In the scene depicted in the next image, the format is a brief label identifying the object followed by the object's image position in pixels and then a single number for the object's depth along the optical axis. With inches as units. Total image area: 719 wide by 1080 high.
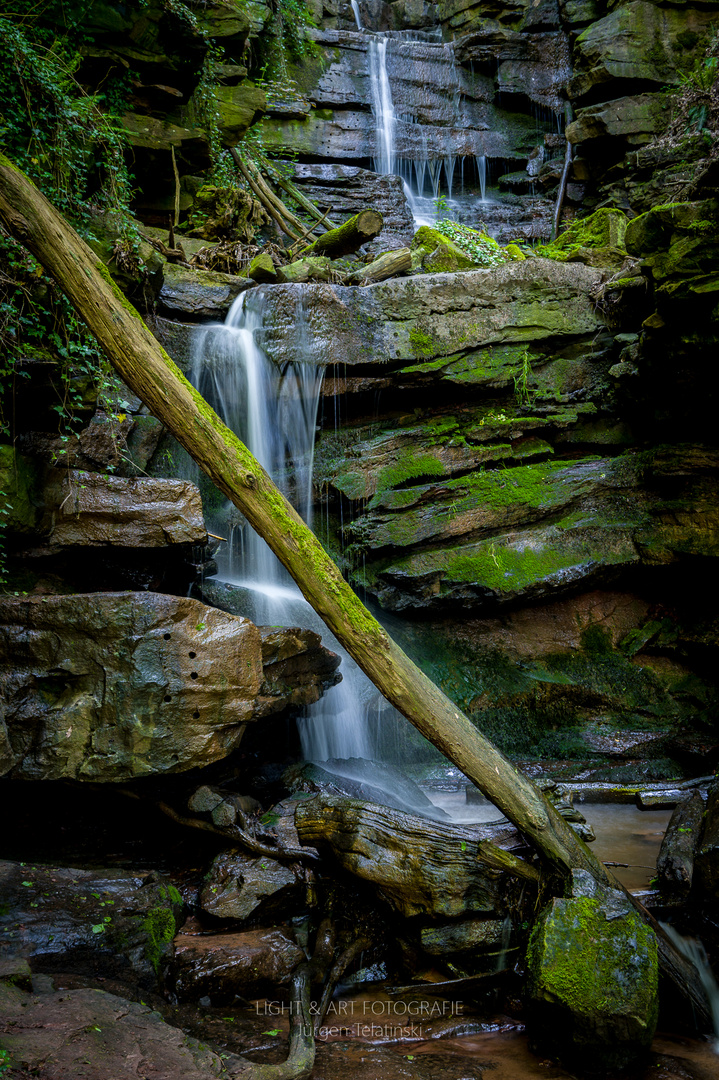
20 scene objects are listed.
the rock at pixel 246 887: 169.6
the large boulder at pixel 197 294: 327.6
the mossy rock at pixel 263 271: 350.9
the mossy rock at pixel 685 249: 242.1
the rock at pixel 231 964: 149.1
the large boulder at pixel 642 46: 478.3
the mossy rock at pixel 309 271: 362.6
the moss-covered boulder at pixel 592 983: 129.8
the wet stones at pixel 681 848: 168.6
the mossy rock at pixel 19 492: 203.8
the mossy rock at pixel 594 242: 374.0
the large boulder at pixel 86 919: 143.3
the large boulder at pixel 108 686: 177.5
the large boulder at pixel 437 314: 310.7
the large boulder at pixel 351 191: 534.9
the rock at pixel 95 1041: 102.9
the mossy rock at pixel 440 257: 362.0
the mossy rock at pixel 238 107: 421.1
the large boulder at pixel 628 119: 472.7
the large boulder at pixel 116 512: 209.5
